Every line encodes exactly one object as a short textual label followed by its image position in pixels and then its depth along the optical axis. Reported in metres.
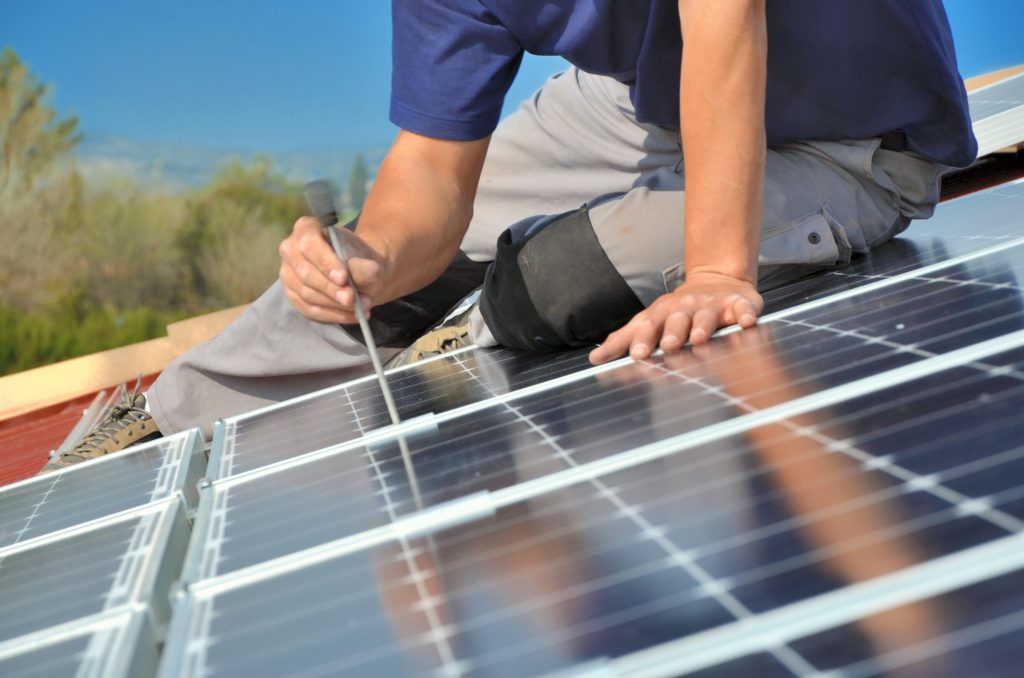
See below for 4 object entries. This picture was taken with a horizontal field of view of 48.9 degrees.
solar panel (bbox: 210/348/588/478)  1.96
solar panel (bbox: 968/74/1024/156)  3.98
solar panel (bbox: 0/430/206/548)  1.83
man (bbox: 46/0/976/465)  2.06
